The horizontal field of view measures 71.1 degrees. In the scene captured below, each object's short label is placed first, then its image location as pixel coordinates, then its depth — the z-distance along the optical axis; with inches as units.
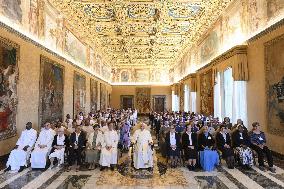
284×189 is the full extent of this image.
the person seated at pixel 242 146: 243.4
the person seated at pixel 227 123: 309.3
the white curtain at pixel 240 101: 336.0
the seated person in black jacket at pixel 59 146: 257.5
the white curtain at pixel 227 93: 411.0
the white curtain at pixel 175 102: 979.9
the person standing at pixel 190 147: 248.2
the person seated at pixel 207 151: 242.7
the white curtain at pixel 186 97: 726.3
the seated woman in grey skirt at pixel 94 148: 253.9
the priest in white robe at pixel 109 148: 250.3
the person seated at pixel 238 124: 262.0
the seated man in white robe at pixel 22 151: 240.5
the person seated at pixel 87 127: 301.2
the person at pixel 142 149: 248.3
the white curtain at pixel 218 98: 440.0
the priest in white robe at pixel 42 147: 247.7
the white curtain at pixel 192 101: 612.4
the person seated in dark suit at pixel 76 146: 262.7
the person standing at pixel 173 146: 256.8
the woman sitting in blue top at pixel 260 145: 241.8
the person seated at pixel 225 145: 248.3
